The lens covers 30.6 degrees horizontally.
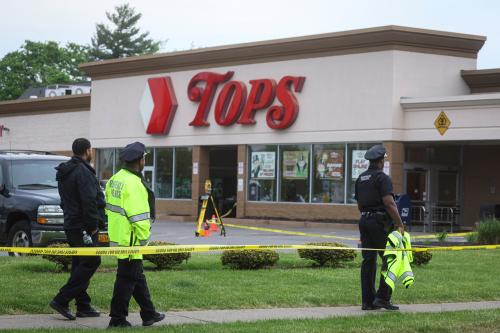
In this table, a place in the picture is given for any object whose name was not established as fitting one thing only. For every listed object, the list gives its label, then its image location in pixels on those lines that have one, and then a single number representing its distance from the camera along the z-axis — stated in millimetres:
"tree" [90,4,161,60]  100562
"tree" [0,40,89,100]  92250
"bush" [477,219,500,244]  21469
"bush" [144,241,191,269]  14367
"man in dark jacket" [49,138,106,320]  10086
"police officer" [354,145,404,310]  11188
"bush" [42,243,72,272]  13352
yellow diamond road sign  30125
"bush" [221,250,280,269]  14828
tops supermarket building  31156
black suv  16094
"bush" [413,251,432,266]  15841
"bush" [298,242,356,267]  15617
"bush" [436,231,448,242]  21500
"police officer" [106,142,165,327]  9312
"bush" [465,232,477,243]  22041
